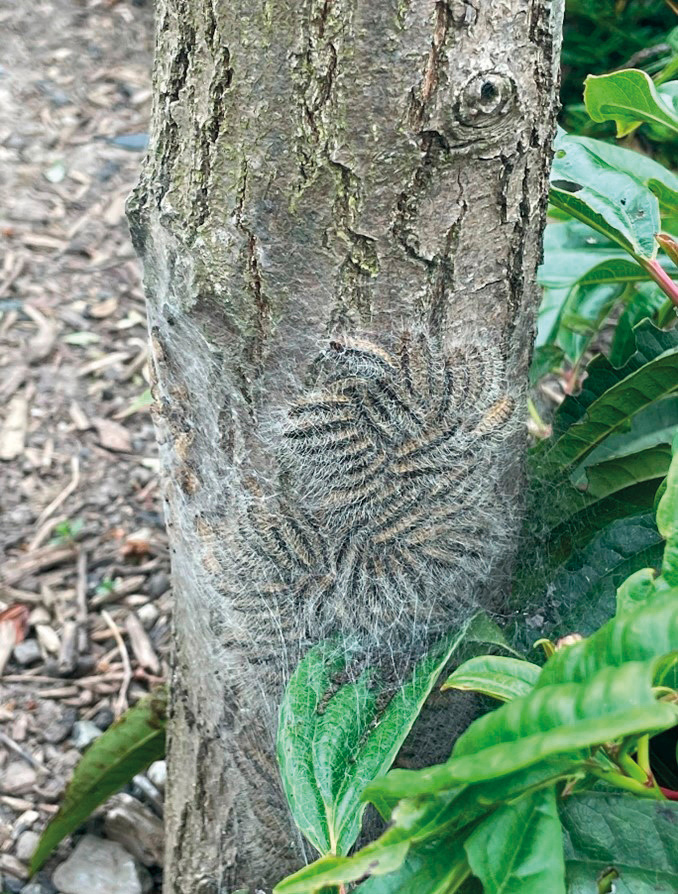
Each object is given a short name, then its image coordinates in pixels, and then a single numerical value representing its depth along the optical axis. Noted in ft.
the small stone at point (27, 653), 2.11
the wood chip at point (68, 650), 2.09
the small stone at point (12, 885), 1.75
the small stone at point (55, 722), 1.99
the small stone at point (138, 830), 1.77
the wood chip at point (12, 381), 2.76
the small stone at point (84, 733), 1.97
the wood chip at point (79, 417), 2.70
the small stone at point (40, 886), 1.75
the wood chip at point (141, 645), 2.11
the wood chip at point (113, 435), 2.65
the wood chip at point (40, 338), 2.88
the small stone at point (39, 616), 2.19
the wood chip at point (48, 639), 2.14
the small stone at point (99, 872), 1.74
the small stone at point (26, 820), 1.84
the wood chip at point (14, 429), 2.60
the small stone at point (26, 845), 1.80
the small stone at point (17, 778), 1.89
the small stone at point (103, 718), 2.01
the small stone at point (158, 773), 1.86
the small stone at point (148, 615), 2.20
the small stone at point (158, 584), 2.26
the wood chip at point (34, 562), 2.28
